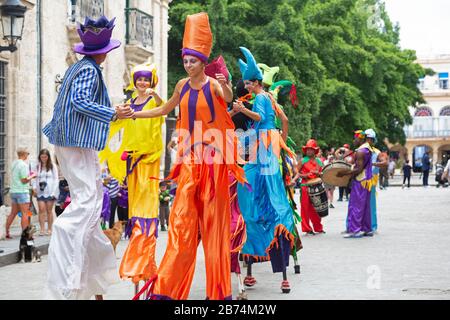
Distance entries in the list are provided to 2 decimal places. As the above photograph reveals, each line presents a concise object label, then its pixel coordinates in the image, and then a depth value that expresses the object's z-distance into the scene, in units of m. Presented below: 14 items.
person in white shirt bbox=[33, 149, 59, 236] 16.28
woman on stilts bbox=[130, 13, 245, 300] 7.01
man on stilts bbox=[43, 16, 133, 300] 6.88
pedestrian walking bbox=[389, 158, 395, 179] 54.17
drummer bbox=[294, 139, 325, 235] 16.41
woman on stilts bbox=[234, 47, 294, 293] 9.12
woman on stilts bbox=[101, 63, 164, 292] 8.58
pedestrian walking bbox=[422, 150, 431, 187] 43.03
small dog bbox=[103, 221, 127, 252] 9.09
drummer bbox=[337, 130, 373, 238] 15.58
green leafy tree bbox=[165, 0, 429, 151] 35.69
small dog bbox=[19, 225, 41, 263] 12.36
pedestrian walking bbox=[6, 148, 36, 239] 15.51
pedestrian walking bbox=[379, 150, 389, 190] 39.51
